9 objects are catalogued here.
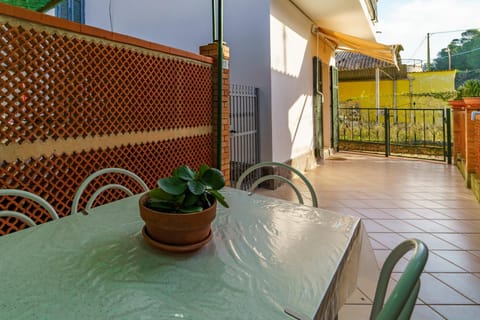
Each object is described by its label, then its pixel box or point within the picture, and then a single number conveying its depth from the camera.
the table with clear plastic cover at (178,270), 0.82
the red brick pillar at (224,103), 4.30
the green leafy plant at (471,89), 5.92
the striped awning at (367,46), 6.93
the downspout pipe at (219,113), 4.20
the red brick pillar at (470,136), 5.22
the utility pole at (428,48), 21.27
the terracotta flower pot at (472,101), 5.13
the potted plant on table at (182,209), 1.07
